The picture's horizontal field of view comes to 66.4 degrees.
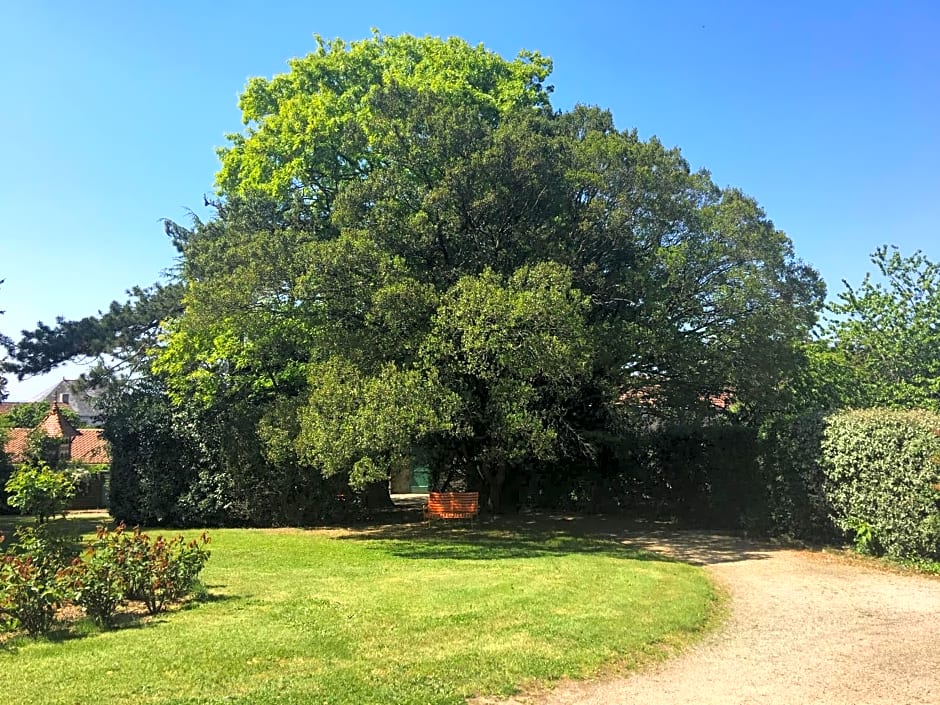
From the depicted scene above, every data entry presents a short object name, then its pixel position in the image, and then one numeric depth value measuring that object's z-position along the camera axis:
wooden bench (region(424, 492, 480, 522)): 17.69
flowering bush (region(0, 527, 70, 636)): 6.71
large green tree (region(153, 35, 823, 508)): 13.58
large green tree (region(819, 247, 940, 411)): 18.14
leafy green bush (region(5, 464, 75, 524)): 8.22
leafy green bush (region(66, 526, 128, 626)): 7.04
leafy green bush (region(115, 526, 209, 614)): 7.74
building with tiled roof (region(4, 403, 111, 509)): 27.88
